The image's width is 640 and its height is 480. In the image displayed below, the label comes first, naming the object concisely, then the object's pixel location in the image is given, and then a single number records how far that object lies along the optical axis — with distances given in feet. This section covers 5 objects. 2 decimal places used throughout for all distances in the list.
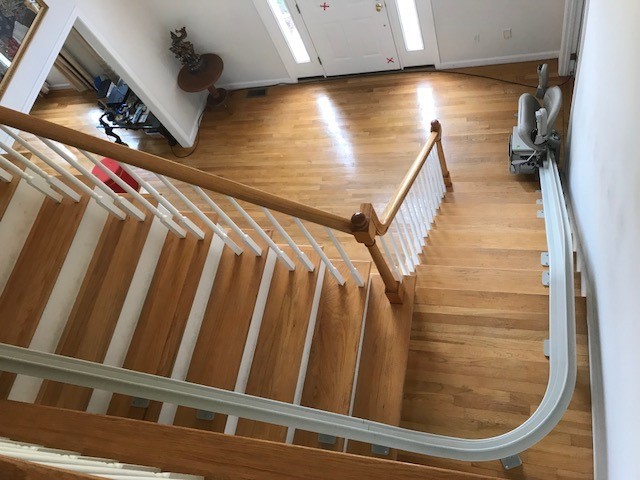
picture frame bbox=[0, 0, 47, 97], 11.41
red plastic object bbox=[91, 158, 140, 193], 12.74
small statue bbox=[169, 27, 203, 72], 16.56
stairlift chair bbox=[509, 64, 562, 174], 11.60
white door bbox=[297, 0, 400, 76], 15.24
